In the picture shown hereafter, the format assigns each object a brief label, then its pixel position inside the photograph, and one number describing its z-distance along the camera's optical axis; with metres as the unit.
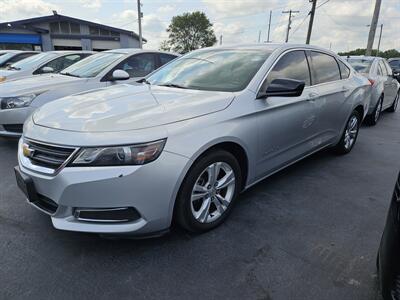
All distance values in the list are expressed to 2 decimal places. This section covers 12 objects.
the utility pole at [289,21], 40.36
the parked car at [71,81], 4.43
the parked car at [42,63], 7.62
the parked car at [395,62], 16.07
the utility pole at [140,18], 30.35
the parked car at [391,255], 1.50
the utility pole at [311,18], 22.59
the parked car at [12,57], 10.24
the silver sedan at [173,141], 2.08
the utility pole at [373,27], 17.22
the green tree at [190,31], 64.31
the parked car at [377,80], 6.88
